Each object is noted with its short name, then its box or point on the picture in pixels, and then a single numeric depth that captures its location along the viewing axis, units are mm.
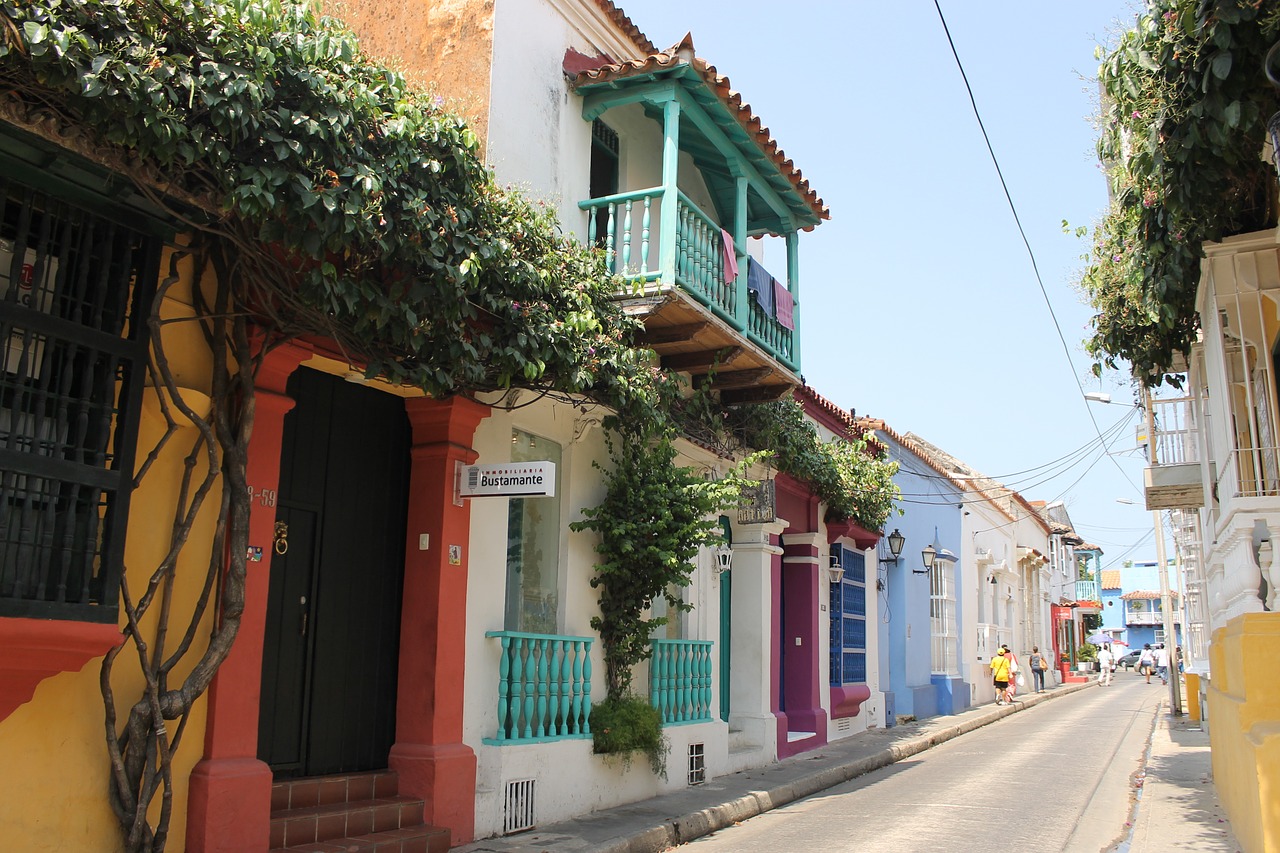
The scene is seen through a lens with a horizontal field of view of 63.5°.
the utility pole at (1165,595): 13867
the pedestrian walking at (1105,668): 41062
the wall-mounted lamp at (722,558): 12219
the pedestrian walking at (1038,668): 33438
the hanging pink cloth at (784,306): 12008
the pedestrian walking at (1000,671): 24156
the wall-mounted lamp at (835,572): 16344
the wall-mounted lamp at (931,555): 21345
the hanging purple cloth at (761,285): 11383
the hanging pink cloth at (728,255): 10586
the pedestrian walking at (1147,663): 45344
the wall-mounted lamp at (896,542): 18734
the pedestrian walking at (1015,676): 25417
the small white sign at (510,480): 7812
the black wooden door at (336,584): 7410
